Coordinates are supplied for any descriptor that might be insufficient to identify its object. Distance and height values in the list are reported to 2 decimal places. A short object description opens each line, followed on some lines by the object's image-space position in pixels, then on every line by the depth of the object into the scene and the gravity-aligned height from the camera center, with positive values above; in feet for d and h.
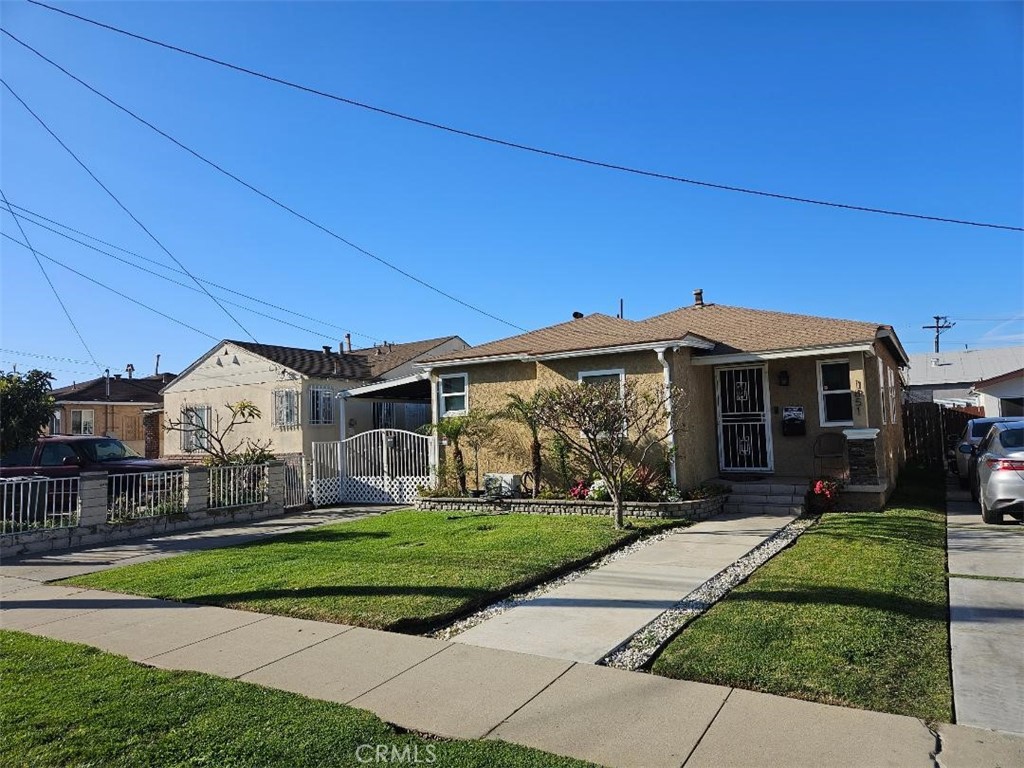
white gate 51.93 -1.99
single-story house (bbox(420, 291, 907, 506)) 40.01 +3.37
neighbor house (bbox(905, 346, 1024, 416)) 121.49 +10.94
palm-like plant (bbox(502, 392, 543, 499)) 42.50 +1.41
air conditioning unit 44.88 -3.19
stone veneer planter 37.22 -4.33
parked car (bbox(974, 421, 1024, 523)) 30.66 -2.40
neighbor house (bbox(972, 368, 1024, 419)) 80.02 +3.81
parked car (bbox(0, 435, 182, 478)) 46.73 -0.45
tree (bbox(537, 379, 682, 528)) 36.42 +0.97
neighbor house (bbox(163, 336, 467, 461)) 66.90 +5.54
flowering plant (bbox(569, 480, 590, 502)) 41.42 -3.49
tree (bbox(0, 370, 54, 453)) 51.72 +3.80
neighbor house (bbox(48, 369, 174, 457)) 101.24 +6.94
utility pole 204.03 +30.85
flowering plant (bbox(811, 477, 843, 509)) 37.63 -3.61
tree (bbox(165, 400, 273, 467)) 66.13 +2.73
